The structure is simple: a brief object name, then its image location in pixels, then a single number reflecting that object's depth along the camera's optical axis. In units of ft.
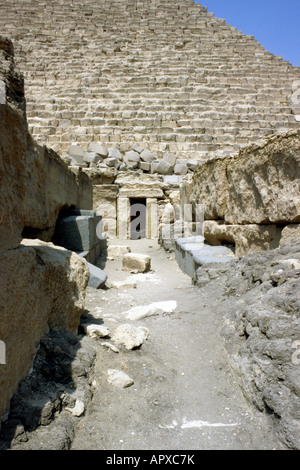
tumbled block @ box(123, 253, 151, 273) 18.04
